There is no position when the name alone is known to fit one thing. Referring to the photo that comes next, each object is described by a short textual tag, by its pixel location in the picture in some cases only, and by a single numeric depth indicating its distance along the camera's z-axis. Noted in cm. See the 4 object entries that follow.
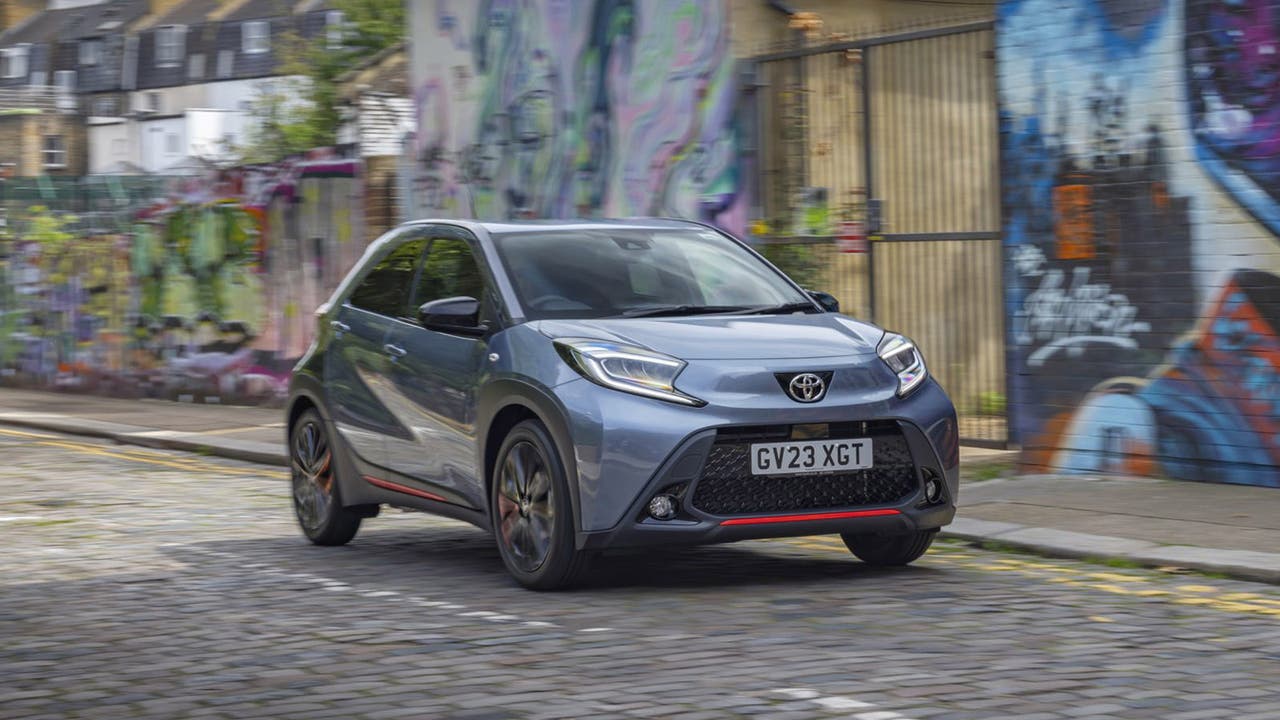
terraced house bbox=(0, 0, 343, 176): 7869
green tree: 3669
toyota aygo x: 751
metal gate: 1370
